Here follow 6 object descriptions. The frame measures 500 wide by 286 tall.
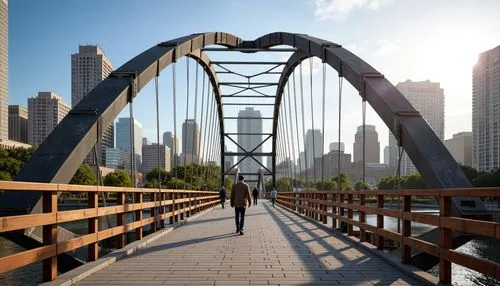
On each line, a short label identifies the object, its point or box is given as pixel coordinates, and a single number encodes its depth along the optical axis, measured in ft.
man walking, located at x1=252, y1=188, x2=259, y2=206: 119.29
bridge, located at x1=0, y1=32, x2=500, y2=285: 18.10
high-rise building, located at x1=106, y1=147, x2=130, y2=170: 522.88
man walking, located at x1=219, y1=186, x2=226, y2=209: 102.55
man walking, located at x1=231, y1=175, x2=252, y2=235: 41.29
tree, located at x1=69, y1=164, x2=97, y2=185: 228.31
